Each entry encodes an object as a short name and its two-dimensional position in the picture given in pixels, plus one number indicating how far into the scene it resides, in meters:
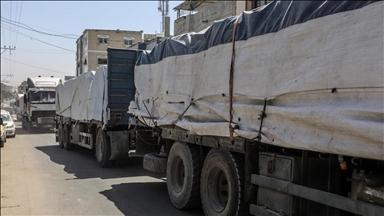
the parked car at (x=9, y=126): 23.75
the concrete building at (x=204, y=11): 18.00
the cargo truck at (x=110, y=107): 10.85
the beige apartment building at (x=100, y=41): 59.69
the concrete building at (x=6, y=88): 123.84
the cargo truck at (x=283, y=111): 3.28
